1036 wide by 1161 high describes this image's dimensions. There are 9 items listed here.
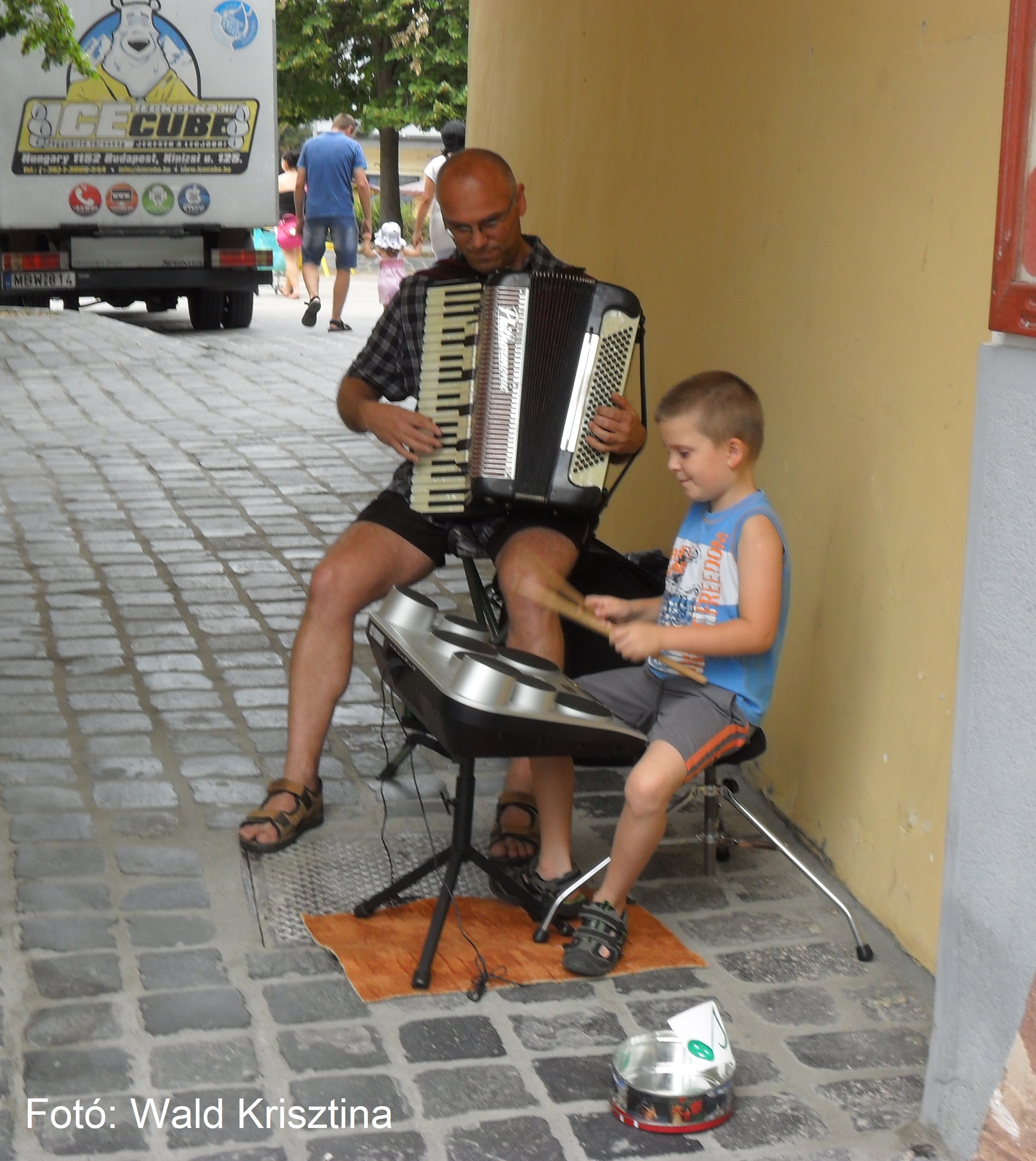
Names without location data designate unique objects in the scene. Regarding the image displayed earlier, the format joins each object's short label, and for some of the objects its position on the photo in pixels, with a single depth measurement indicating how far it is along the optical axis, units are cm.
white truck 1082
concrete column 209
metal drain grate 310
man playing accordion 331
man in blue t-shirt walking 1245
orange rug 286
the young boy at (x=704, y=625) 281
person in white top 786
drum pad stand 282
